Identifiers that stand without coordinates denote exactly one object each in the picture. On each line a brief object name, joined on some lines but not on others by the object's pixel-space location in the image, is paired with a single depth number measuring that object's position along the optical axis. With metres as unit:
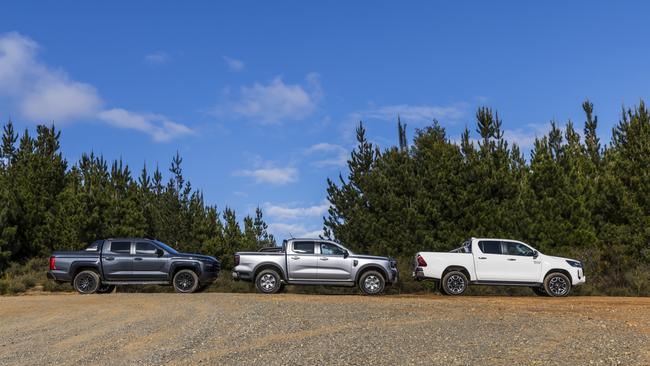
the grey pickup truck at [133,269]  19.45
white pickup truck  18.64
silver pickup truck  18.95
